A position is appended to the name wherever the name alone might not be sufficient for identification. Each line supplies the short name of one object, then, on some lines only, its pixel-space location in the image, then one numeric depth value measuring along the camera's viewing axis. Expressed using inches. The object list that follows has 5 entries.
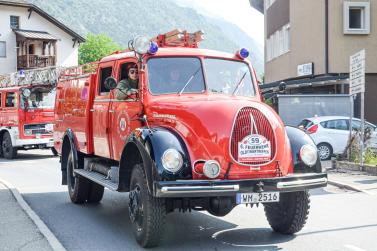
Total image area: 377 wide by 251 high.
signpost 594.4
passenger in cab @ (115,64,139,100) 319.9
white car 790.5
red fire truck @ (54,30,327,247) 264.5
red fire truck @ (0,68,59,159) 854.5
